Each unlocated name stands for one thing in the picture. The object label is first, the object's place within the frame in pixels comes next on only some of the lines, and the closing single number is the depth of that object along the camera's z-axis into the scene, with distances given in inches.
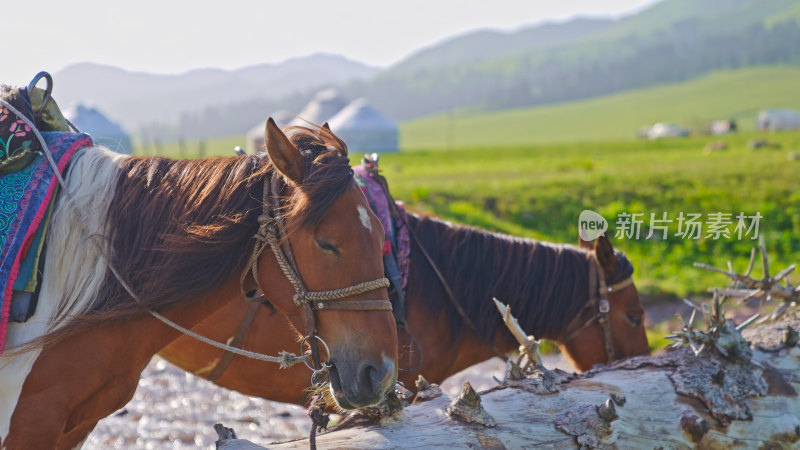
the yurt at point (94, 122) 1411.2
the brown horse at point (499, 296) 157.2
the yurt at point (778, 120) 2204.7
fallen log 104.6
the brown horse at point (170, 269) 92.1
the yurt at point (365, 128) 1621.6
